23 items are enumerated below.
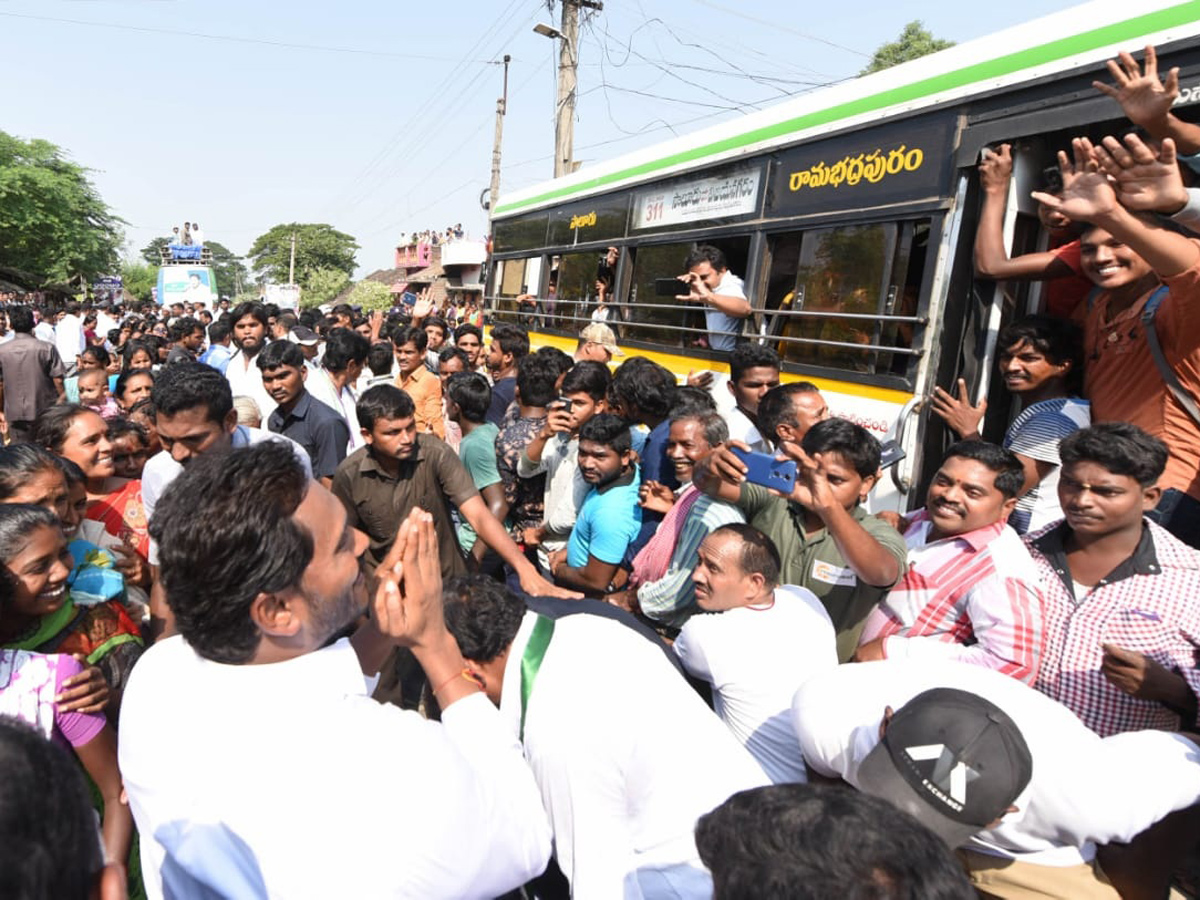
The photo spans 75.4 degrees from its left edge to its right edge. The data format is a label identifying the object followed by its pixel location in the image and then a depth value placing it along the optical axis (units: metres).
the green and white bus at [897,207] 3.54
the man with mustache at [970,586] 2.19
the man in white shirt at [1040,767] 1.56
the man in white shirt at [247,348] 5.58
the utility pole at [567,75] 14.98
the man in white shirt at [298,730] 1.18
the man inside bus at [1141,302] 2.50
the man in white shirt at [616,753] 1.51
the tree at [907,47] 25.31
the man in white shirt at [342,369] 5.11
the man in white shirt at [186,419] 2.98
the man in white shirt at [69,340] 10.29
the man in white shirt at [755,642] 2.14
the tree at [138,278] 64.38
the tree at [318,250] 72.75
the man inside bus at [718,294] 5.34
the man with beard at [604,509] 3.30
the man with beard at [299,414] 4.30
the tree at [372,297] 37.28
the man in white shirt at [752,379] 4.12
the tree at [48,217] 34.72
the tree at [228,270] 113.69
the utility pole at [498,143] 22.83
